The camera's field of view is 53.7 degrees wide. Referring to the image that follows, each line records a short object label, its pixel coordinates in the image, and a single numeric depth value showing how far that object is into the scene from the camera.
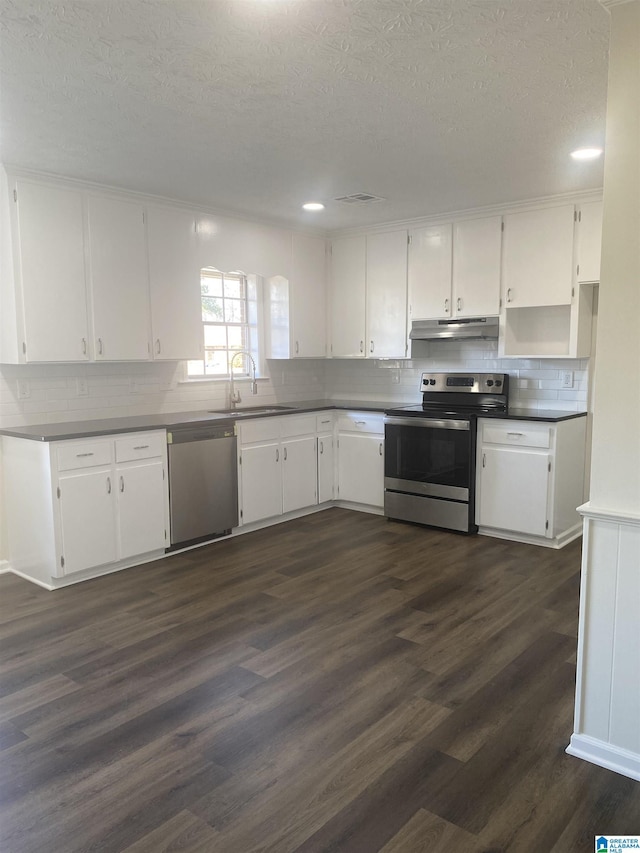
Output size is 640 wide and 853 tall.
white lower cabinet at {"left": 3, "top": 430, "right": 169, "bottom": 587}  3.72
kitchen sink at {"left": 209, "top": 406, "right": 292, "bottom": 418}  4.97
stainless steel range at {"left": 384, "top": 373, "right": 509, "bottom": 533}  4.78
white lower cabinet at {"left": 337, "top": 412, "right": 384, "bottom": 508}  5.37
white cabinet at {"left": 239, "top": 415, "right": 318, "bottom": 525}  4.86
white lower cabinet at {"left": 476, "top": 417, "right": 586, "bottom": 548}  4.43
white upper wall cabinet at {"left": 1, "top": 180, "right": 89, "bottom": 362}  3.80
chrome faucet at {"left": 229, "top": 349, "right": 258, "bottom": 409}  5.32
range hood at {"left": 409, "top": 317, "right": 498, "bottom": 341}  4.91
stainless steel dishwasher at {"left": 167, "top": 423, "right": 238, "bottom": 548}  4.34
